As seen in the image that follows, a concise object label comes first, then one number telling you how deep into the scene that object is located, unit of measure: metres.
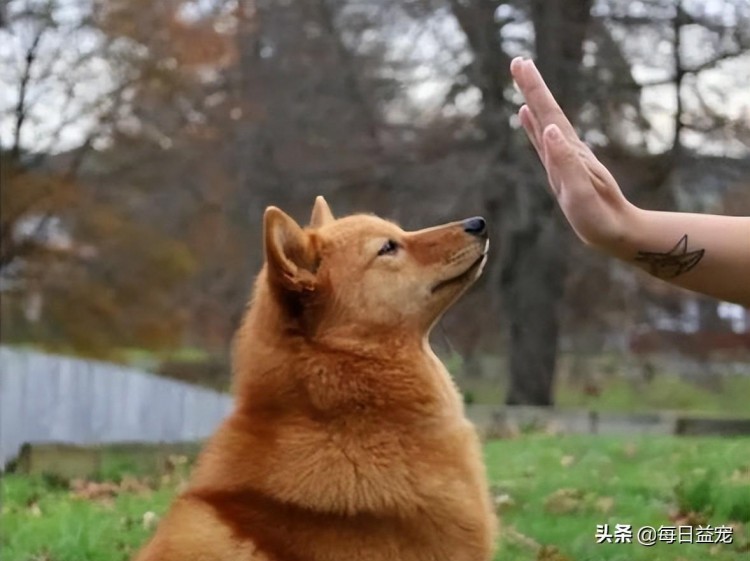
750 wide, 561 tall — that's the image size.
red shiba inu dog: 2.30
